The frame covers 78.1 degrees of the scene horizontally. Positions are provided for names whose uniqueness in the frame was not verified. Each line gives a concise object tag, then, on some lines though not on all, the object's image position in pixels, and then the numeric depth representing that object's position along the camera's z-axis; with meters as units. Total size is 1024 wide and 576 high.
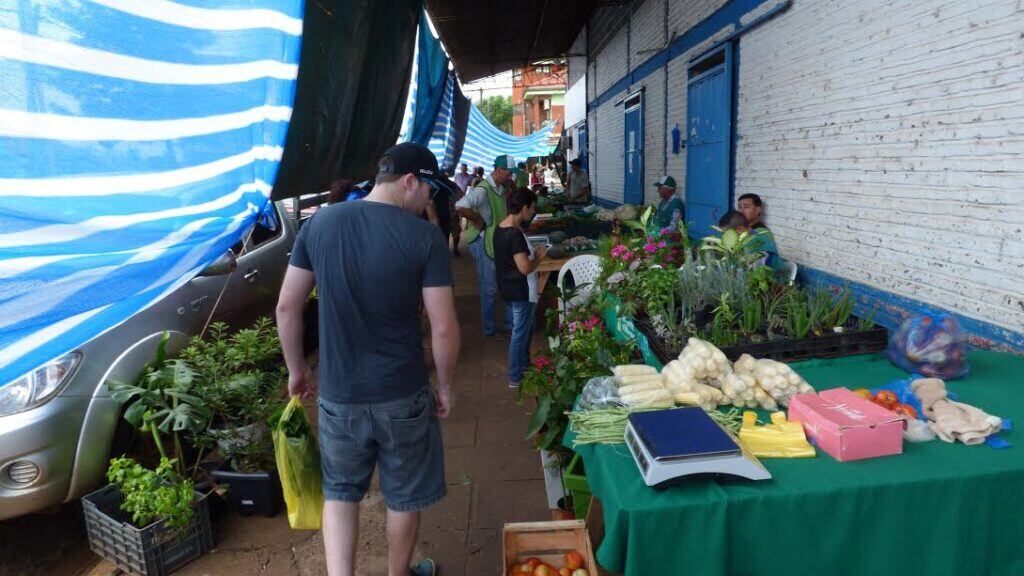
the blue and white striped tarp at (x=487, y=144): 15.24
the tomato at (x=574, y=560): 2.54
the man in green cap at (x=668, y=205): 8.13
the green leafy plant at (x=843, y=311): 3.40
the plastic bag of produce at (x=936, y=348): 2.86
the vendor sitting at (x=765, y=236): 5.54
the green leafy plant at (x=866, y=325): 3.29
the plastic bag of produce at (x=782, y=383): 2.66
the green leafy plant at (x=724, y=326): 3.23
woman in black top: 4.95
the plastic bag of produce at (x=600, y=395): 2.65
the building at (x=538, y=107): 45.78
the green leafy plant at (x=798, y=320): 3.25
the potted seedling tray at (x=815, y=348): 3.17
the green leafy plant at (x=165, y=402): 3.27
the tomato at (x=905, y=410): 2.42
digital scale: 2.00
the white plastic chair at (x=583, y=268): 5.92
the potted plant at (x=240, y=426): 3.51
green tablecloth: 1.99
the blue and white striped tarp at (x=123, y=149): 1.69
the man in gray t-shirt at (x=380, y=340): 2.43
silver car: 3.06
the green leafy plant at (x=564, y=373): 3.12
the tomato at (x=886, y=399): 2.49
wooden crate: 2.65
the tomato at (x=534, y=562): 2.57
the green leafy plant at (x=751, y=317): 3.33
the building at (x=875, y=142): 3.21
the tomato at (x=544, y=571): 2.49
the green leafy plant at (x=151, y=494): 2.99
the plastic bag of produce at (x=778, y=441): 2.23
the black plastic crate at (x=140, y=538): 3.02
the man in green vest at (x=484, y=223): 6.49
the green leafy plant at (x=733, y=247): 3.79
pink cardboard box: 2.17
